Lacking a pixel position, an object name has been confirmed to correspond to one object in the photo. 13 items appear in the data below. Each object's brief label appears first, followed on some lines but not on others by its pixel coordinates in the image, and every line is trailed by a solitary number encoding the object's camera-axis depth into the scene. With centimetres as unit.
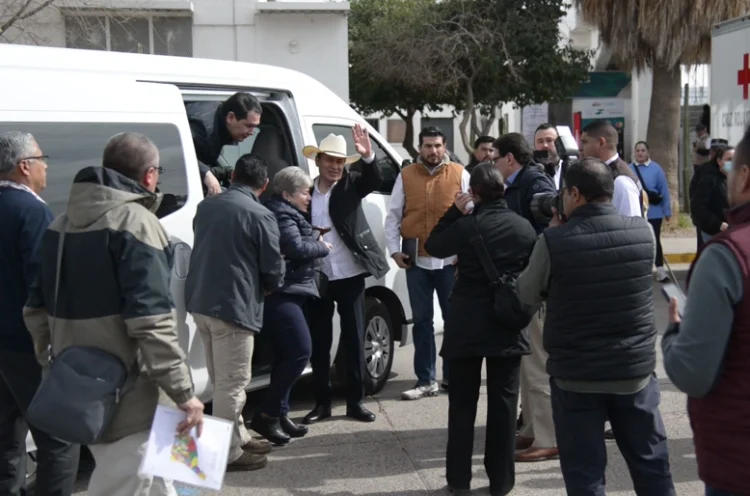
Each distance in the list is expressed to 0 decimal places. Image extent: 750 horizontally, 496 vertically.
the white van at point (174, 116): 492
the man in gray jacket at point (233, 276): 532
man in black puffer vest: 408
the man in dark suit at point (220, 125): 594
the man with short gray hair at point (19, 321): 416
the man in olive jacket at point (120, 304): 354
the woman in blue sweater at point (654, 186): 1206
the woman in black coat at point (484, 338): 499
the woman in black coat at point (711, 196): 821
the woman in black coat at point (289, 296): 598
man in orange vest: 700
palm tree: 1596
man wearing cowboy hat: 656
